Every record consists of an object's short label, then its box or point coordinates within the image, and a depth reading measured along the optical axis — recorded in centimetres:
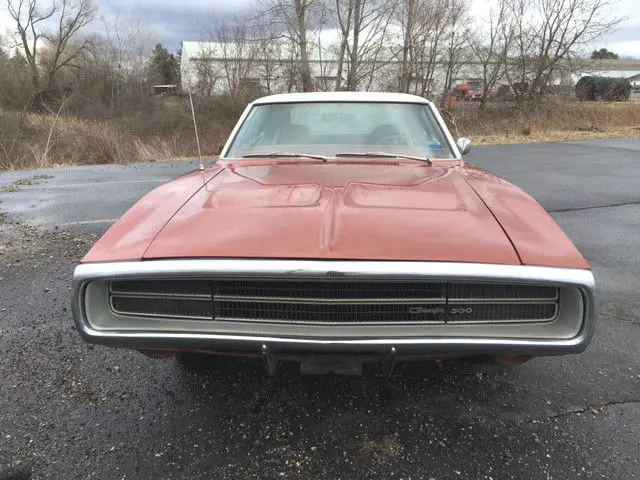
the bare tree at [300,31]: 2381
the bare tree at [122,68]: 3206
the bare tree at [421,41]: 2369
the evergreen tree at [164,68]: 3695
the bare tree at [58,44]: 3820
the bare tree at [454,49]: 2431
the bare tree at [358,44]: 2358
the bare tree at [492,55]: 2395
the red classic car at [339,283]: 177
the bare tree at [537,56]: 2294
